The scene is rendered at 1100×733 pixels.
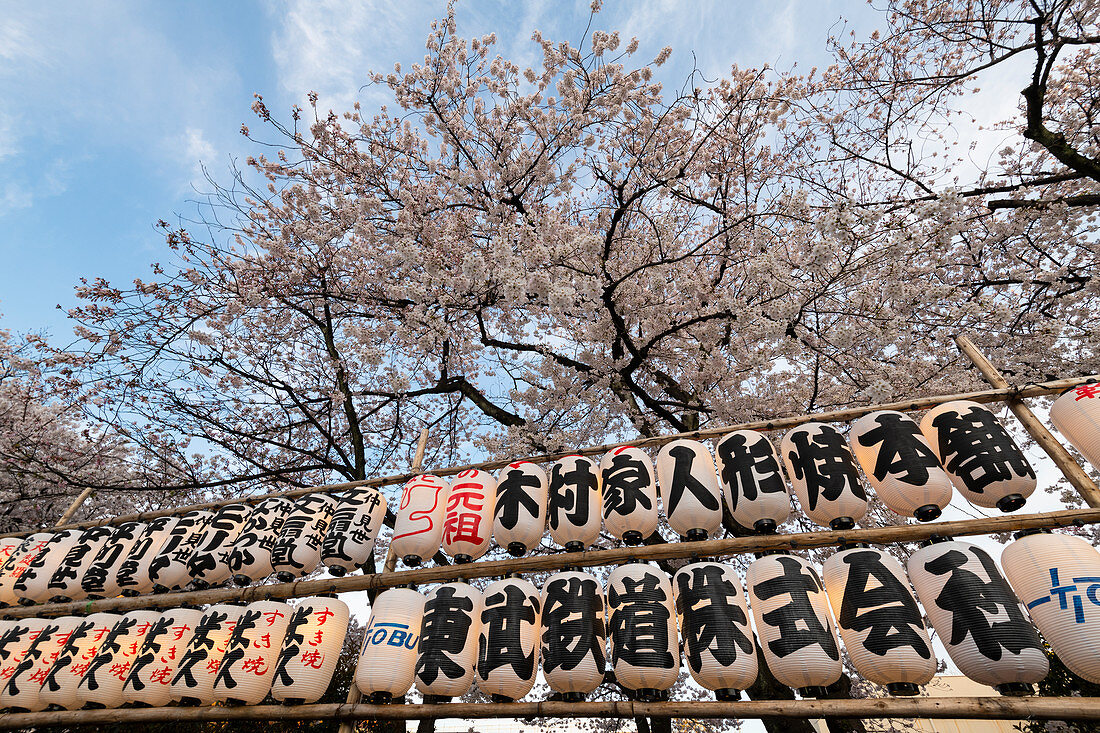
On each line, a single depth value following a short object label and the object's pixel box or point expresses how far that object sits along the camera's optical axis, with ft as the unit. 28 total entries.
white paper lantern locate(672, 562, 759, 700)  11.06
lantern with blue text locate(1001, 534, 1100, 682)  9.12
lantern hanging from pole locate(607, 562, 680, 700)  11.57
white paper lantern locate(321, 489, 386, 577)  16.07
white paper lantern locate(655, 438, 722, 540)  13.98
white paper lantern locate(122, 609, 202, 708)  15.21
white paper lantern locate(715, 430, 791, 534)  13.38
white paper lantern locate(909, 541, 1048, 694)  9.29
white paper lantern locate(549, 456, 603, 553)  15.11
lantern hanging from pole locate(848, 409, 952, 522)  12.18
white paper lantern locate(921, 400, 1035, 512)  11.62
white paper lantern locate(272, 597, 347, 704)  13.87
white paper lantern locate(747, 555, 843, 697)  10.46
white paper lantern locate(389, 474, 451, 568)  15.99
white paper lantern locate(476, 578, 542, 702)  12.40
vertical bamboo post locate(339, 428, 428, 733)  14.11
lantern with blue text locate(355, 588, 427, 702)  13.25
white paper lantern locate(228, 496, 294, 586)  17.42
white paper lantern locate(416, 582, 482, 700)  12.68
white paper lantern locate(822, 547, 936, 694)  9.98
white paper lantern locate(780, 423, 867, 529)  12.84
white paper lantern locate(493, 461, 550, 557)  15.46
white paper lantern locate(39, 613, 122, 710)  16.26
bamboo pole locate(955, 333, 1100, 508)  11.72
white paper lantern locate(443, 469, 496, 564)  15.76
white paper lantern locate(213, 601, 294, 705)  14.19
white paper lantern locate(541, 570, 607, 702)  12.00
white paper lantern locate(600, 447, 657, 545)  14.47
